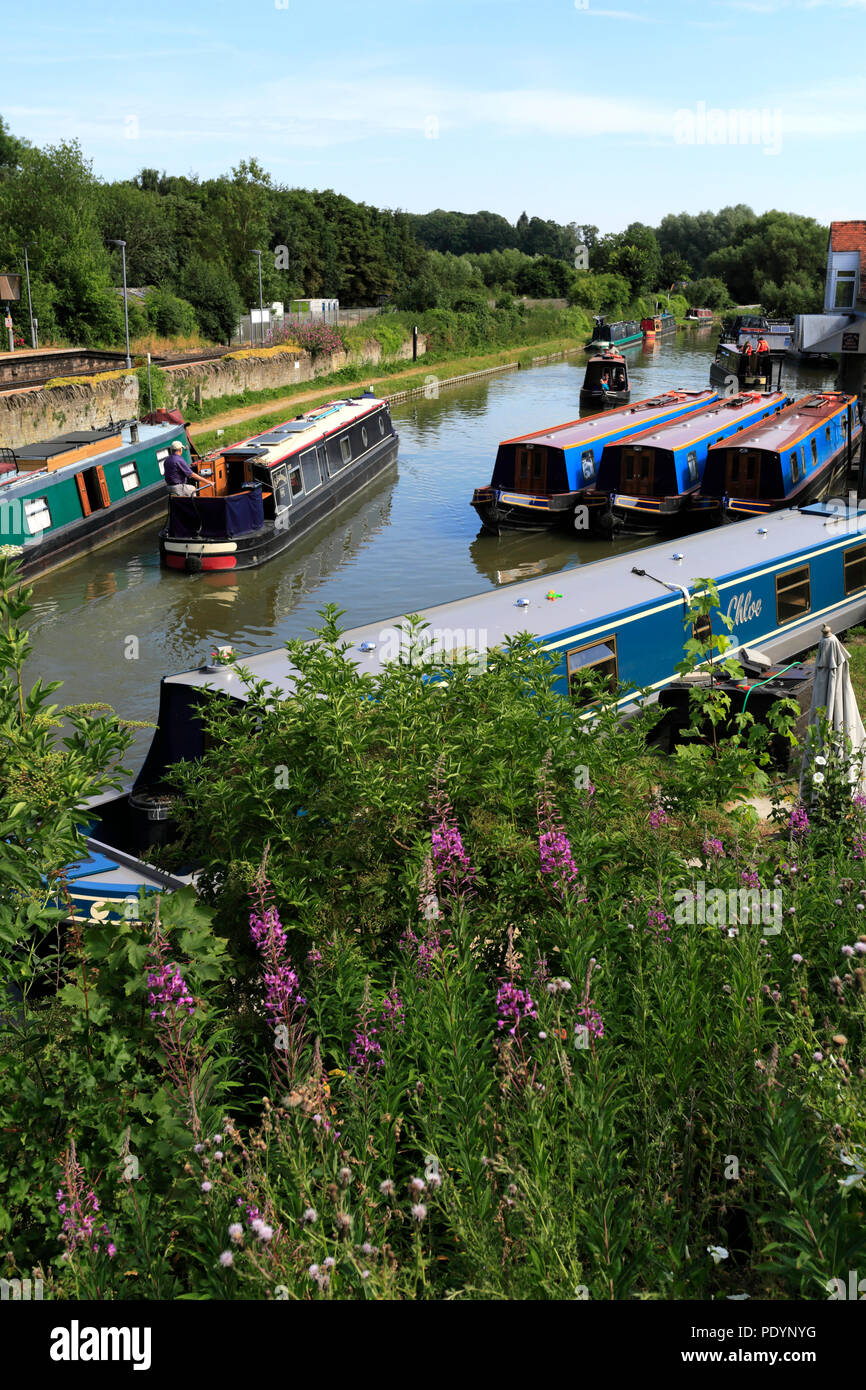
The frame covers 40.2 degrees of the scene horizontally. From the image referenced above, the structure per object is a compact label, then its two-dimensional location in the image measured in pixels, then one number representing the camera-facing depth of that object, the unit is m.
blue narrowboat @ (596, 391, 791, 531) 23.02
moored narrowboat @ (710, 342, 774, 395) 41.38
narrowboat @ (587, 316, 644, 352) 61.03
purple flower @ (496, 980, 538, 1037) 3.82
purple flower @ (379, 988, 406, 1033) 3.80
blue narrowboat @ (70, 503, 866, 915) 8.59
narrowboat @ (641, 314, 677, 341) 67.00
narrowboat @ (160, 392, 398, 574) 20.45
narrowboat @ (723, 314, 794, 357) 58.55
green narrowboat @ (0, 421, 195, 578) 19.81
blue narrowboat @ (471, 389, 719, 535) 23.44
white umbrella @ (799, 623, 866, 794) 8.61
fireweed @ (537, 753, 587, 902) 4.41
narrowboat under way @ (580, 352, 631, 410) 40.25
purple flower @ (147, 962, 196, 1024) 3.50
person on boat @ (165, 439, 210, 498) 20.22
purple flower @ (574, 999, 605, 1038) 3.69
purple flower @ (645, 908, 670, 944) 4.36
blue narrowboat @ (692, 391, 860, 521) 22.06
